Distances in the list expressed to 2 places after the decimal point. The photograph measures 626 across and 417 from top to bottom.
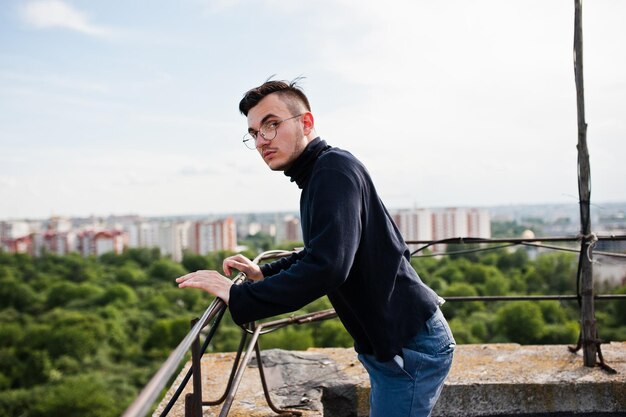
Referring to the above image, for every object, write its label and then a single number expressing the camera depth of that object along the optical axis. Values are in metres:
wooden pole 2.99
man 1.42
